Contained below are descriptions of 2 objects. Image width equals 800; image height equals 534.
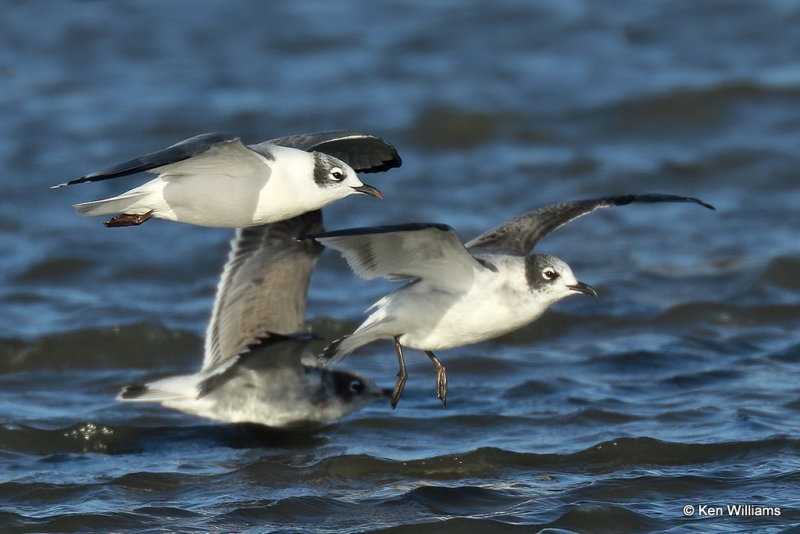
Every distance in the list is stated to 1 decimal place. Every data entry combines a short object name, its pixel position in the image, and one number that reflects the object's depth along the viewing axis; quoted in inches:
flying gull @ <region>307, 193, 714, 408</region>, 573.6
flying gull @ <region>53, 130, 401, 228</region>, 524.1
